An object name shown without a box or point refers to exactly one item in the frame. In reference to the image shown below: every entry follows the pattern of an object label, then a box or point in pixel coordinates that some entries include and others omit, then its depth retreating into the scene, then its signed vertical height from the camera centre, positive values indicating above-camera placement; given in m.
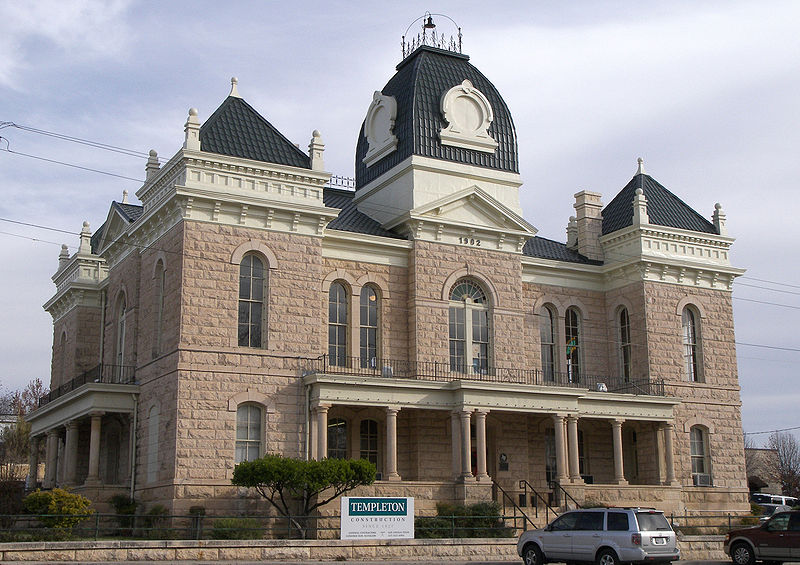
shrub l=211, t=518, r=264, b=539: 25.40 -1.07
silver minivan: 21.47 -1.18
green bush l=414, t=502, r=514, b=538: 27.36 -1.08
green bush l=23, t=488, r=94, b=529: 24.31 -0.46
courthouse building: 30.75 +5.77
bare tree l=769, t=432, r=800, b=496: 72.98 +1.79
